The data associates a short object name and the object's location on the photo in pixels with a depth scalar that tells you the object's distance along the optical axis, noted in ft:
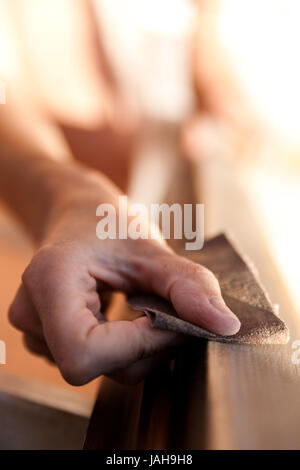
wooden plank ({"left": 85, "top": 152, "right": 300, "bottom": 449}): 0.58
